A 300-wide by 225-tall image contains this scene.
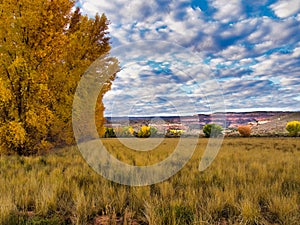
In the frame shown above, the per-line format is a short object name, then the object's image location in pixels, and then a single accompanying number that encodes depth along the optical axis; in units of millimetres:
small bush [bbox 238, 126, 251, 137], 41556
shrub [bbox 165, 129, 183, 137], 40166
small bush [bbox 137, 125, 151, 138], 31673
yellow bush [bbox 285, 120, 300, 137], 45156
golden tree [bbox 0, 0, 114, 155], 10219
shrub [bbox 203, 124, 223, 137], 39459
